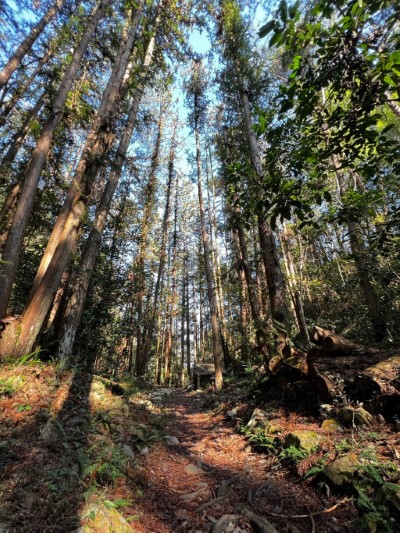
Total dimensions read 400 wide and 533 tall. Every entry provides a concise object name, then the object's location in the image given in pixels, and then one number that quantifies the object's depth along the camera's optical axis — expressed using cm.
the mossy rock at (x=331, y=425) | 391
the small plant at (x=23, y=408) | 382
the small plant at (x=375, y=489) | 225
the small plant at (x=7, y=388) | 401
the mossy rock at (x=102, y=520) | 234
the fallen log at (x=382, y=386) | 371
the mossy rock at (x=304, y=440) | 361
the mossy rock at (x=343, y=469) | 282
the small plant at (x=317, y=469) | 313
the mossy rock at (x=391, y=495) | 229
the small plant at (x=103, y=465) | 302
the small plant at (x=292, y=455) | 352
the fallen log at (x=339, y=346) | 530
